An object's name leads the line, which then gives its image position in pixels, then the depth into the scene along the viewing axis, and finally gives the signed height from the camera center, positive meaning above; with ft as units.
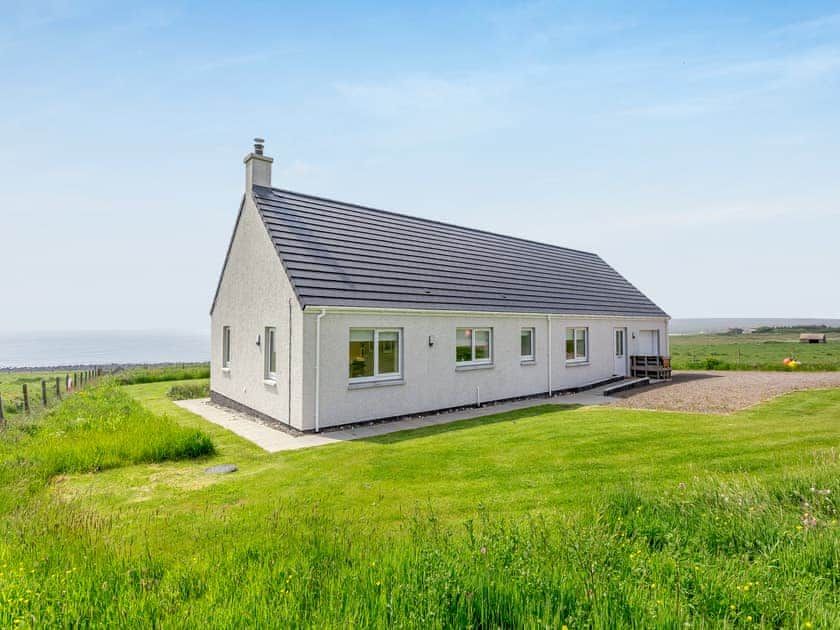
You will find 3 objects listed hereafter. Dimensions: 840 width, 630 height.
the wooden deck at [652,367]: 72.13 -7.12
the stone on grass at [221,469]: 27.49 -9.21
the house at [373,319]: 38.83 +0.88
